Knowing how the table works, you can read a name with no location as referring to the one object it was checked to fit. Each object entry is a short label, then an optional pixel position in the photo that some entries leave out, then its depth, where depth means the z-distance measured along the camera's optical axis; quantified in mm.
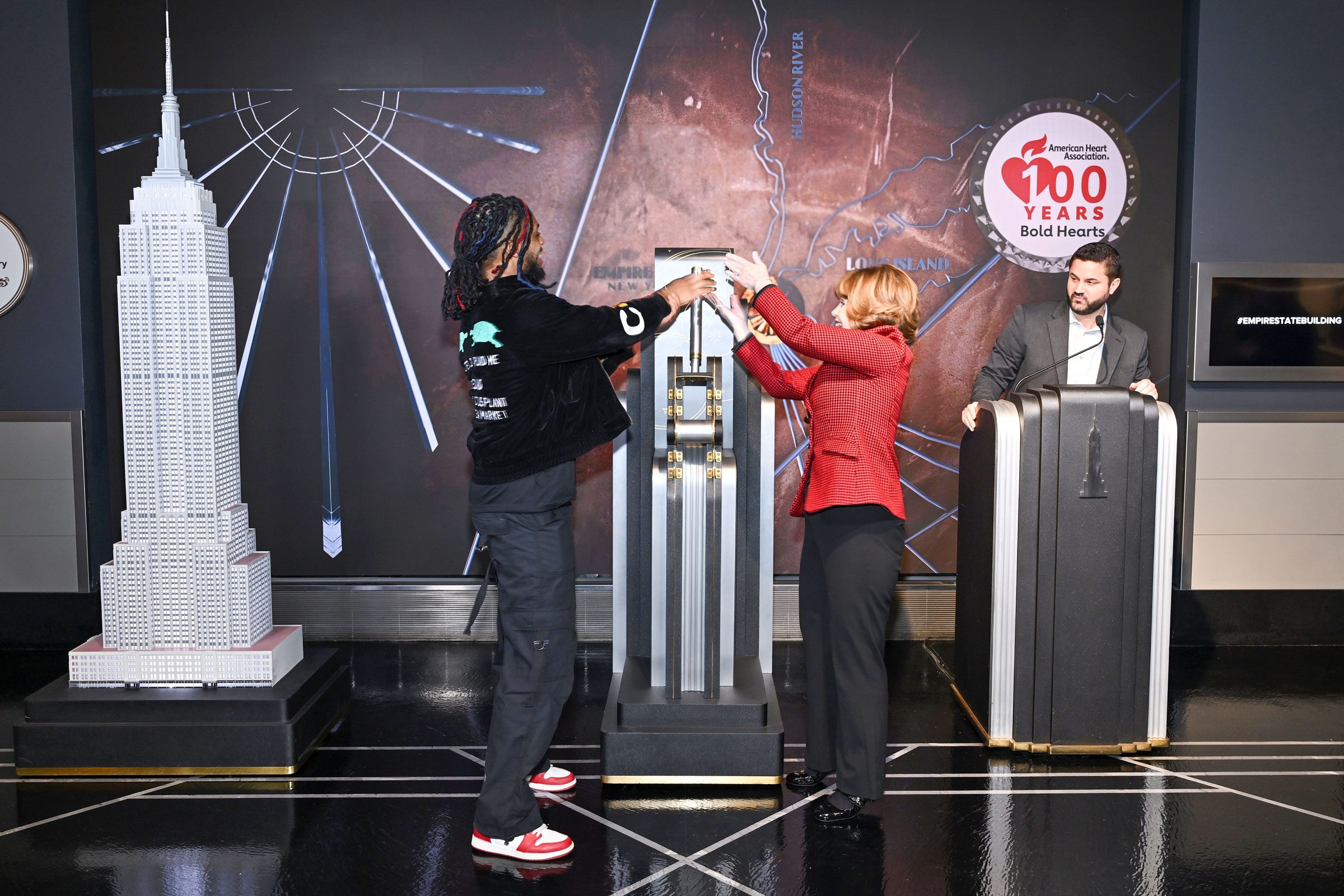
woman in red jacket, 2977
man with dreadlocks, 2816
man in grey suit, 3859
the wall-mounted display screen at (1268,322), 4832
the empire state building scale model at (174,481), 3578
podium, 3535
